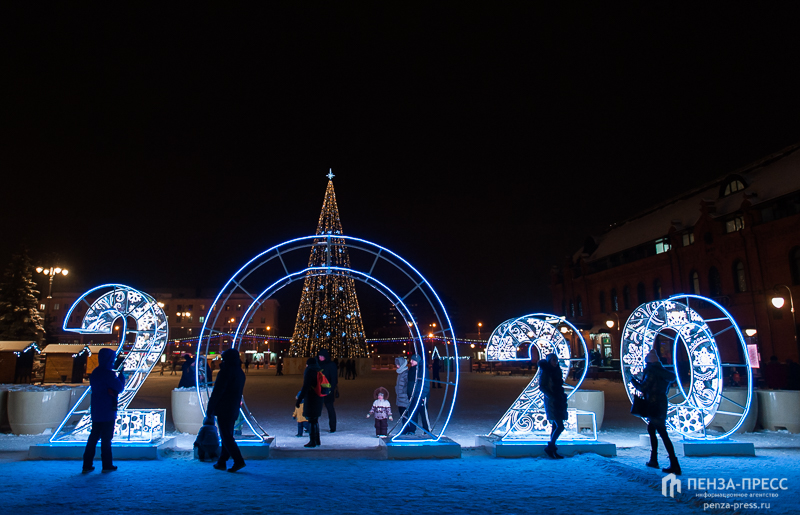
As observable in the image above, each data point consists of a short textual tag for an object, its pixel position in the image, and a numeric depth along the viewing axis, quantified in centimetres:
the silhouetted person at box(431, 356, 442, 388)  2067
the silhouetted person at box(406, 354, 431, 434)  1000
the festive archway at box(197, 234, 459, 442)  908
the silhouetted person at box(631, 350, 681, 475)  754
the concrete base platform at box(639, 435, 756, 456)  848
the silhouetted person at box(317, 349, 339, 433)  1119
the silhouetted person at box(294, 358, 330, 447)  913
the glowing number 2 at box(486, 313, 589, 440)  942
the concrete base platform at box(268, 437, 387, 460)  854
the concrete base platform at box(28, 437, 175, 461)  816
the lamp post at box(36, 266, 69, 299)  2781
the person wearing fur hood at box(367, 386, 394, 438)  1045
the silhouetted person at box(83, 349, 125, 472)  738
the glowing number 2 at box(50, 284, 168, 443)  909
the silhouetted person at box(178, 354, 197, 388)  1352
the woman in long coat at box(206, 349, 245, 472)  741
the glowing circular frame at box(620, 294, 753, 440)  919
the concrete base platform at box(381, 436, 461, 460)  844
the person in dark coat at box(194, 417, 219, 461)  786
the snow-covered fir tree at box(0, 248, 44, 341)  3198
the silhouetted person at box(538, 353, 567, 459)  836
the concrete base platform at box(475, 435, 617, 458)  856
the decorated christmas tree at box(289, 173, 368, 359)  3106
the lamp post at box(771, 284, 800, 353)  1680
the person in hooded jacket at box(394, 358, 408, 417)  1053
